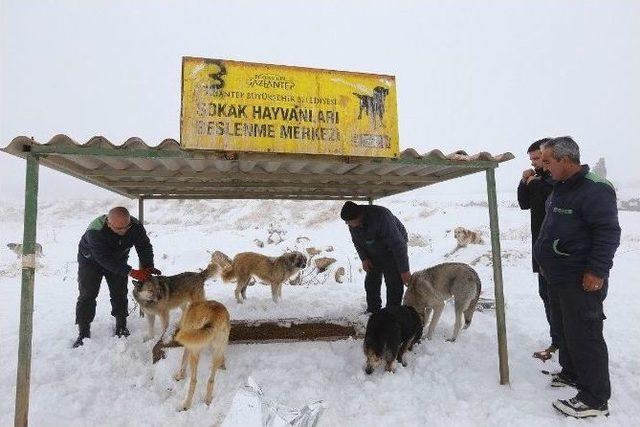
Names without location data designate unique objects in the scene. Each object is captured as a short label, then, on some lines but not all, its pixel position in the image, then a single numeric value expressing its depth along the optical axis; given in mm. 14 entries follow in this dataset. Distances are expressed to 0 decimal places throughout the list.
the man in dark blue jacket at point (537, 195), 4812
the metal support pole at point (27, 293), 3561
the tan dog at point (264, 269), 7617
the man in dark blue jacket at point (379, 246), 5871
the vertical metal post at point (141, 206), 7785
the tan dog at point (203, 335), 3822
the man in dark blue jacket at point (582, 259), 3355
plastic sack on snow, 2641
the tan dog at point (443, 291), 5469
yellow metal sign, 3836
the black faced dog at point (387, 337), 4551
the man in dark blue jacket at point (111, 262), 5406
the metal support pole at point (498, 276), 4449
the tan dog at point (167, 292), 5434
